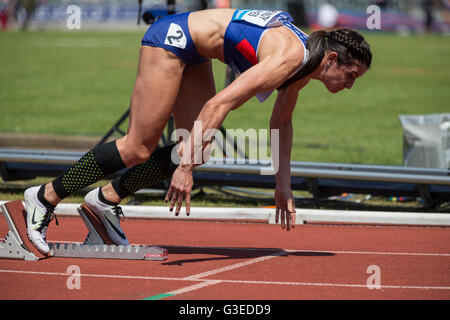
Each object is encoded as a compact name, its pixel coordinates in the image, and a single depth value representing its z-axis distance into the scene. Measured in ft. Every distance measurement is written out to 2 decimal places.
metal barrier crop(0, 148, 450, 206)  49.24
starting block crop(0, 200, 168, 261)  35.14
